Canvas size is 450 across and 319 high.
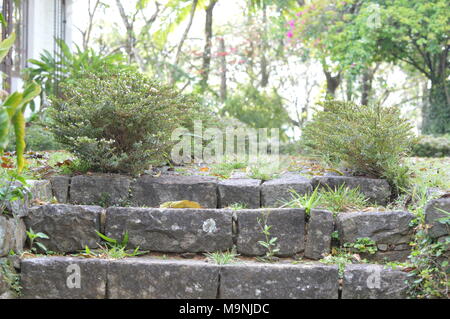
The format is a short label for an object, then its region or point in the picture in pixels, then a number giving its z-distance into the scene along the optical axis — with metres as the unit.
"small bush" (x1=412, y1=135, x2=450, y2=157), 7.79
